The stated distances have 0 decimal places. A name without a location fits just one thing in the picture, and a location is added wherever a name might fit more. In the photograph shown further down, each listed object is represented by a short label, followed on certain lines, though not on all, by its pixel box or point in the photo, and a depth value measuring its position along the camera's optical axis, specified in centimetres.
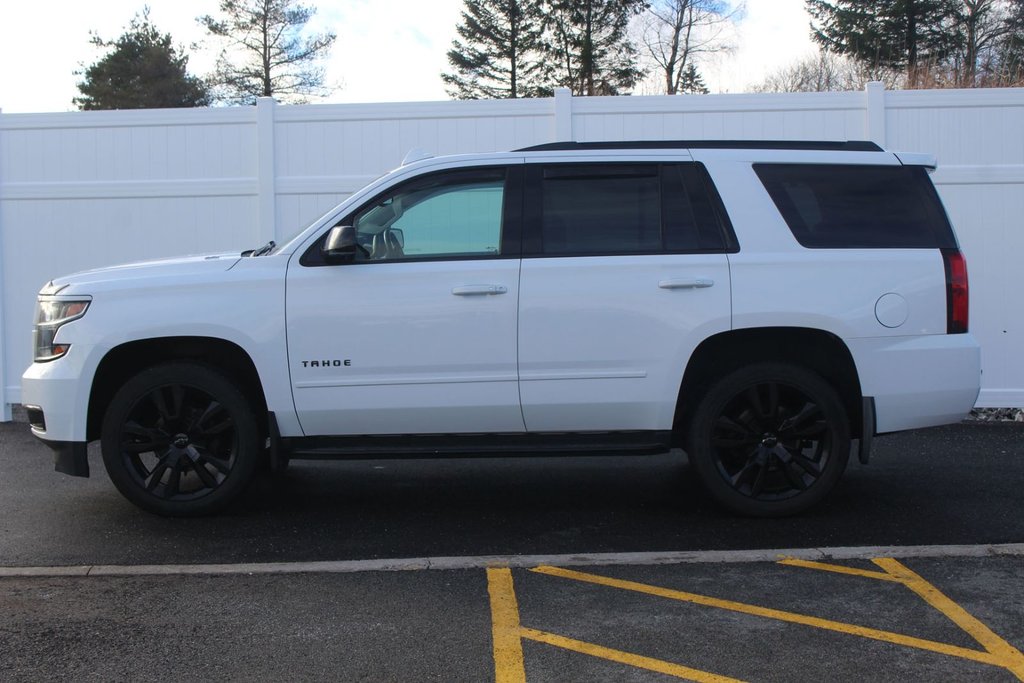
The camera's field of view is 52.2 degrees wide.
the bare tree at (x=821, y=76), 3722
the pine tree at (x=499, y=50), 3750
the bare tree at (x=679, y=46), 3869
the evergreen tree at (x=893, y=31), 3462
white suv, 557
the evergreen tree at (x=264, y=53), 4241
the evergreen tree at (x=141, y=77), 4253
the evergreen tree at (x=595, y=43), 3669
